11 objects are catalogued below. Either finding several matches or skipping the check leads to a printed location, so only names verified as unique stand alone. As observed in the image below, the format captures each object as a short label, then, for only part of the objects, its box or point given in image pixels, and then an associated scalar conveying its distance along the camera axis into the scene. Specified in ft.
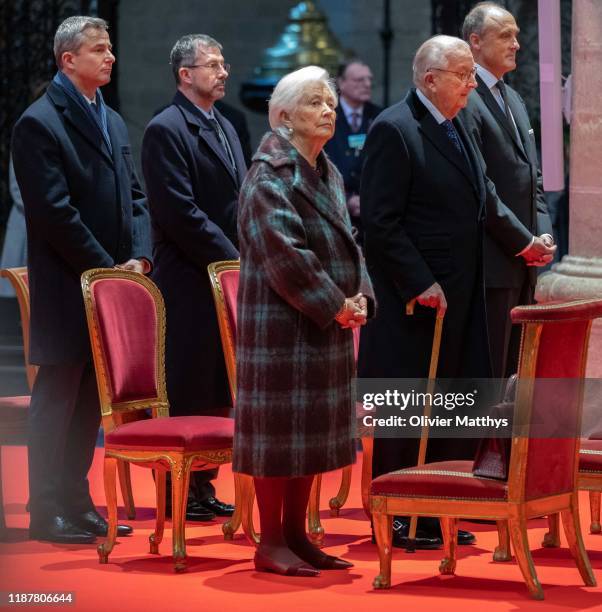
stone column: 44.16
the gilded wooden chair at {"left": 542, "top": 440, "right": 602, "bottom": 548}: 33.50
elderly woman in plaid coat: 30.99
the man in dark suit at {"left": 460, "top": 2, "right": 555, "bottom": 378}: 38.04
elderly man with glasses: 35.32
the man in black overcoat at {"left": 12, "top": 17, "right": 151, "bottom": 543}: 35.83
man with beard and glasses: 38.50
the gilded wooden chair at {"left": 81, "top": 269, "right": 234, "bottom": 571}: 33.22
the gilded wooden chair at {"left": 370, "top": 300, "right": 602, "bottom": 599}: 29.86
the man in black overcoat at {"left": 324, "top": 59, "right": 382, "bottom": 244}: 59.21
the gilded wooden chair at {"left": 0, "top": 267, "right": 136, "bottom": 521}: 37.65
